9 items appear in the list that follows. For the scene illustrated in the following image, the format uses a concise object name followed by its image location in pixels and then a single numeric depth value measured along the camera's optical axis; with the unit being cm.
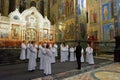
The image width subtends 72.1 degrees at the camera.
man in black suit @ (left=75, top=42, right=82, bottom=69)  509
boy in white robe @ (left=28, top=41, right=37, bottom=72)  488
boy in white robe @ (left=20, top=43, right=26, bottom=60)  745
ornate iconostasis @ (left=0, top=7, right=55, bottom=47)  1070
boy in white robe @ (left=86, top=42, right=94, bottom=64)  678
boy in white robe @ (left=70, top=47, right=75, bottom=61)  830
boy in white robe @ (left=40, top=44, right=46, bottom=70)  505
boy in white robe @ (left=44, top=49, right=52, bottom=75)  431
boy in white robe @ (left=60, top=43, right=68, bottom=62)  797
